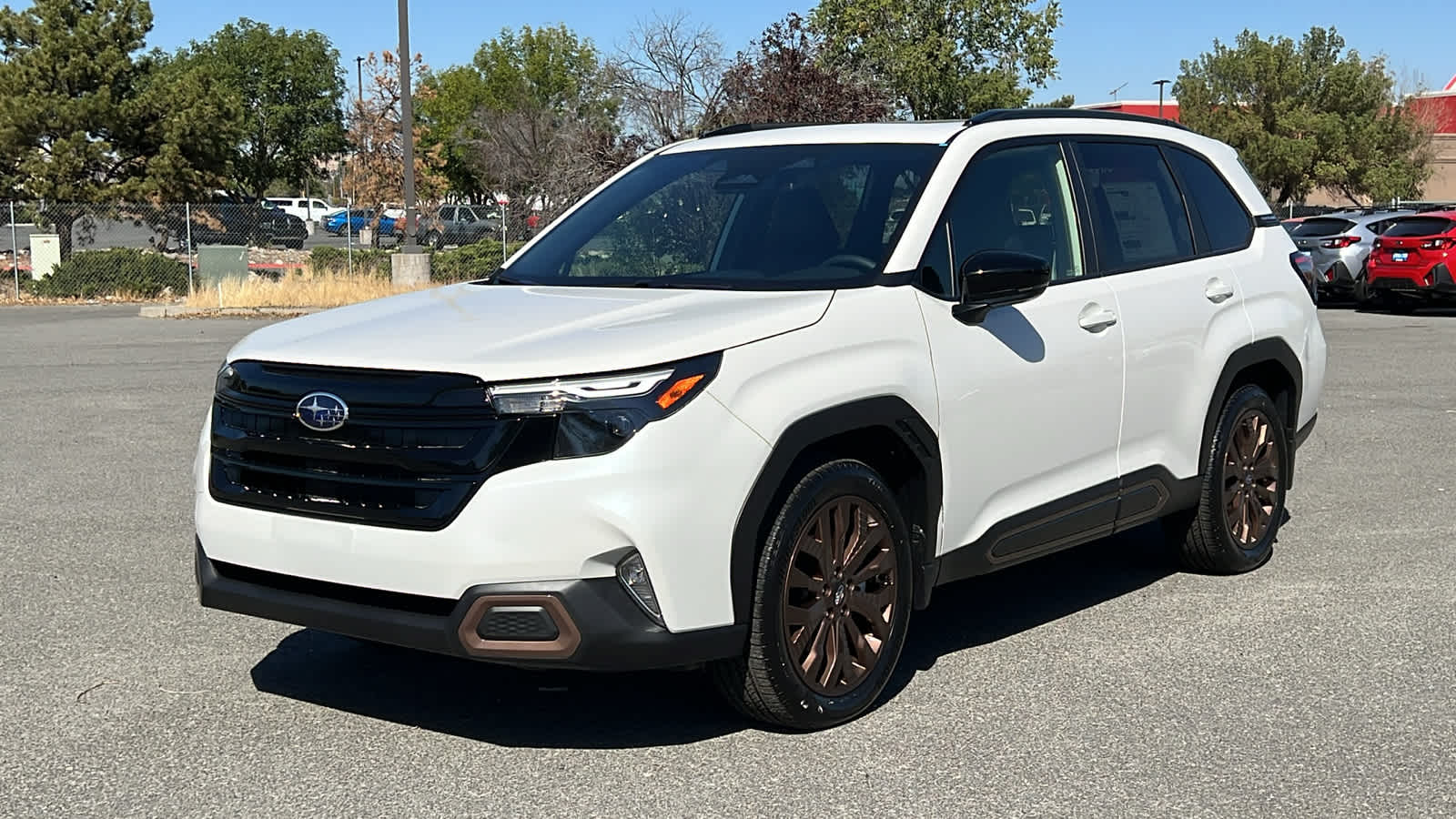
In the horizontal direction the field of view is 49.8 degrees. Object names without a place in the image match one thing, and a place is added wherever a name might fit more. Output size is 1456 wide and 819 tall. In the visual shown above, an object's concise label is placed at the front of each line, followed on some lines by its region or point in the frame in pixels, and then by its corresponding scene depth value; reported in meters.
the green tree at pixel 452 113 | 76.94
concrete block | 27.05
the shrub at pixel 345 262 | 30.09
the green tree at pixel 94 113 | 36.22
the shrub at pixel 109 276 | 29.14
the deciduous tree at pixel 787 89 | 27.80
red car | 23.33
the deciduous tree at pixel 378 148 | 46.28
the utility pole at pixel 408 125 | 26.39
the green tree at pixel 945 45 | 49.34
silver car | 25.66
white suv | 4.16
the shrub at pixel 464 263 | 30.17
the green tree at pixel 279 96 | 75.06
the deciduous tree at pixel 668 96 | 29.77
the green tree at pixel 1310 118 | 53.25
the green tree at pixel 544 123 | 29.89
